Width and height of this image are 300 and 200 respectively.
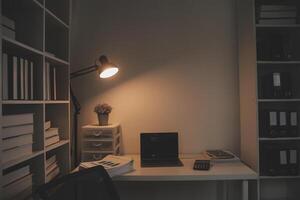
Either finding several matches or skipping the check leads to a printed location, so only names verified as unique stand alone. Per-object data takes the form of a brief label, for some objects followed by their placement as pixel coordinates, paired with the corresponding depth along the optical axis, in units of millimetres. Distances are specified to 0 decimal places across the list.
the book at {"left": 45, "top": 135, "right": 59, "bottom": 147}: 1685
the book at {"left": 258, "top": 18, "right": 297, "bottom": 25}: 2039
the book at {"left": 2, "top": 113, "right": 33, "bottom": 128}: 1261
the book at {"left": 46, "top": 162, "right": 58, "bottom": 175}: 1717
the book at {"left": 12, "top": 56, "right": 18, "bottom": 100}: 1315
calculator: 1823
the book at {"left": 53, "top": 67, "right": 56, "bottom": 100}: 1847
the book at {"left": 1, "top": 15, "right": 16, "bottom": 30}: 1303
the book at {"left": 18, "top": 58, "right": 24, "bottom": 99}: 1378
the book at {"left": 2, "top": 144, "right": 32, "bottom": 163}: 1249
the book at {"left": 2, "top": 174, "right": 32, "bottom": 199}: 1272
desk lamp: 1998
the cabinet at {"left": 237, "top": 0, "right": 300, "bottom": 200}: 1987
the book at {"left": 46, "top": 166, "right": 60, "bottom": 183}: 1707
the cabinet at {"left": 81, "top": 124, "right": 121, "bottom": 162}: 2043
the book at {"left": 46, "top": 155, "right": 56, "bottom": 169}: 1761
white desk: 1702
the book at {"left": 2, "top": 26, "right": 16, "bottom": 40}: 1286
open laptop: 2109
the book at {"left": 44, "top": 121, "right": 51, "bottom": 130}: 1656
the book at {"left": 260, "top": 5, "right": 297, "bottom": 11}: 2031
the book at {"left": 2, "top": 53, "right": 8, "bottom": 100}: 1234
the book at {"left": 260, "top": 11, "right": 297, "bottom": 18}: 2035
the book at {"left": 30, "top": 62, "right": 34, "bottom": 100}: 1489
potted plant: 2137
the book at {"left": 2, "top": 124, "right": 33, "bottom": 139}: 1268
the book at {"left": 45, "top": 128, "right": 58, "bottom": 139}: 1684
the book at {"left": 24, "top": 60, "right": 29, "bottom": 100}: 1424
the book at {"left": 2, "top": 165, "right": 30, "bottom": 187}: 1275
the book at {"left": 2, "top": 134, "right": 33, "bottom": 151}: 1264
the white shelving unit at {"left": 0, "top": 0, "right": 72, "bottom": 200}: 1404
